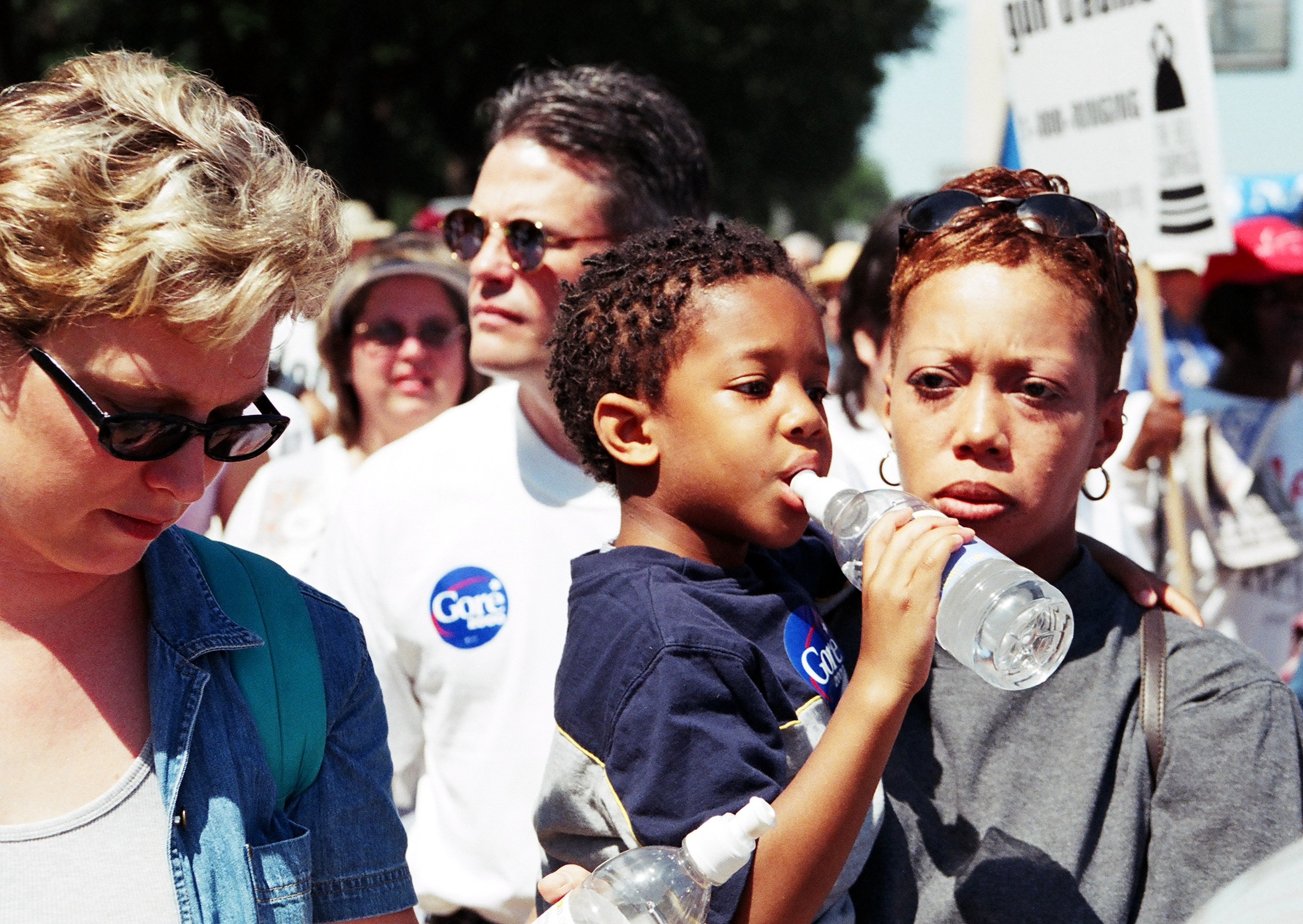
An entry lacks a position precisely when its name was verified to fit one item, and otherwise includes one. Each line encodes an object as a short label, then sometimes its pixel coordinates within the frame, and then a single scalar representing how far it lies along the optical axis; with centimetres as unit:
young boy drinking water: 189
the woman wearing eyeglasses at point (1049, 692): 205
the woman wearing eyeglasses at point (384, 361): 506
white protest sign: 419
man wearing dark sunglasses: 298
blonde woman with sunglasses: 174
